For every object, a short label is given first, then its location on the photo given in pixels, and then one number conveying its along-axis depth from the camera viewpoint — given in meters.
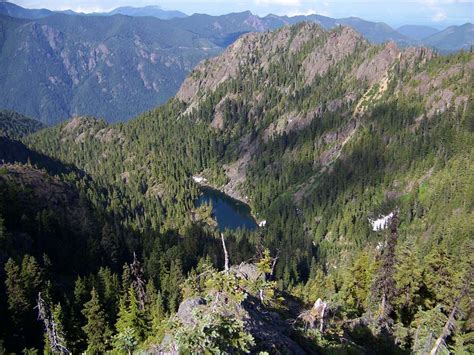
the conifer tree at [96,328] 66.75
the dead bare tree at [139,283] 67.60
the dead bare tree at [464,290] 44.62
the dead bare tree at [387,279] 52.72
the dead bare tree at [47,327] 48.07
